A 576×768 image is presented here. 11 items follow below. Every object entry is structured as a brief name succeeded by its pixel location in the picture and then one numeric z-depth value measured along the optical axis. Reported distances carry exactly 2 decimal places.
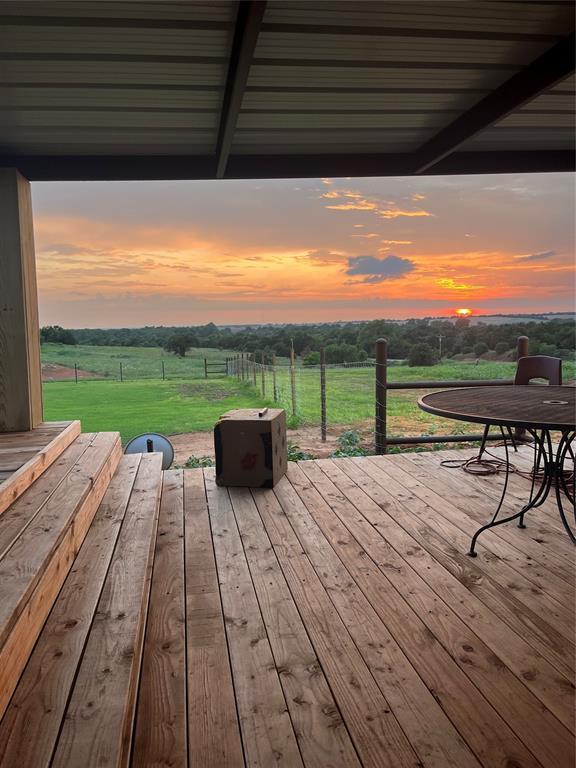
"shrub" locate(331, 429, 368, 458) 5.07
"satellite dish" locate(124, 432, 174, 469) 4.36
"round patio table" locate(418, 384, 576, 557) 2.07
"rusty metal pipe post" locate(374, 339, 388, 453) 4.57
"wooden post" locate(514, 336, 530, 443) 4.71
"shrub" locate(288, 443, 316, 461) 5.08
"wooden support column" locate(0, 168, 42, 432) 3.53
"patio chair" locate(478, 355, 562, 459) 3.57
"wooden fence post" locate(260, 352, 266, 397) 6.69
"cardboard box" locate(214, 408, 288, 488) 3.45
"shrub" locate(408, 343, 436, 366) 6.05
